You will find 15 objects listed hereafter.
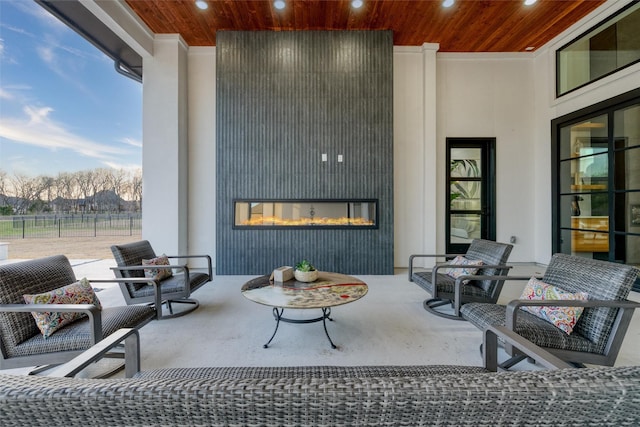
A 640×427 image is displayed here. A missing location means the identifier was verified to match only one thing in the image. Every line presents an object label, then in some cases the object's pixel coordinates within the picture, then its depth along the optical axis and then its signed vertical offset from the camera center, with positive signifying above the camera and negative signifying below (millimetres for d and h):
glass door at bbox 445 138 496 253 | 5316 +338
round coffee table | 2162 -699
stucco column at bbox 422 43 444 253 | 4922 +1204
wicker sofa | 537 -377
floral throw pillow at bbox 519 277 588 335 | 1794 -661
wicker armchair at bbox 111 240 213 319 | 2656 -728
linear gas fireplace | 4676 -27
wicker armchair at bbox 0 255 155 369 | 1657 -743
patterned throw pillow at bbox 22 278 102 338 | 1723 -588
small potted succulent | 2670 -595
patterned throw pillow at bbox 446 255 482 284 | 2806 -597
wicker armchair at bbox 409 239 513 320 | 2529 -723
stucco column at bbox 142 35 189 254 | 4617 +1112
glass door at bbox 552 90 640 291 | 3781 +424
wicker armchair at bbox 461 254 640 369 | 1701 -731
